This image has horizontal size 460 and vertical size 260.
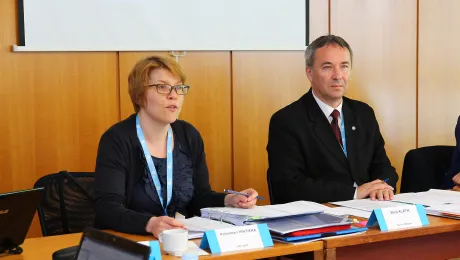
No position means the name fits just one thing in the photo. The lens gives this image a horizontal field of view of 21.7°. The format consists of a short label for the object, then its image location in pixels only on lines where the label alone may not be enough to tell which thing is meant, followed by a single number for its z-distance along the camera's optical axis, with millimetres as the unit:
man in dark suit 5985
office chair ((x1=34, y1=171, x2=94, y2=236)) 5451
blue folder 4026
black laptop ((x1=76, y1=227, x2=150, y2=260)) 2540
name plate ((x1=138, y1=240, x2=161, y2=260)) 3586
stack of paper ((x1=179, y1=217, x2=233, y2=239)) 4127
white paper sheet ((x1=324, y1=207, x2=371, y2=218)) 4708
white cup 3722
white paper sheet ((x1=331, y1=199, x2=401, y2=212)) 4955
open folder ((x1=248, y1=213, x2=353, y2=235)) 4100
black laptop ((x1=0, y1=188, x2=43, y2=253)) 3918
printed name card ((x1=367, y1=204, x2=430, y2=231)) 4368
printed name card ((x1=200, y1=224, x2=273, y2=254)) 3821
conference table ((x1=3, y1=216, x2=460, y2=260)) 3952
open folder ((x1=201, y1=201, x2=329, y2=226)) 4320
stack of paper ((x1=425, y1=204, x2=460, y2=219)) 4715
